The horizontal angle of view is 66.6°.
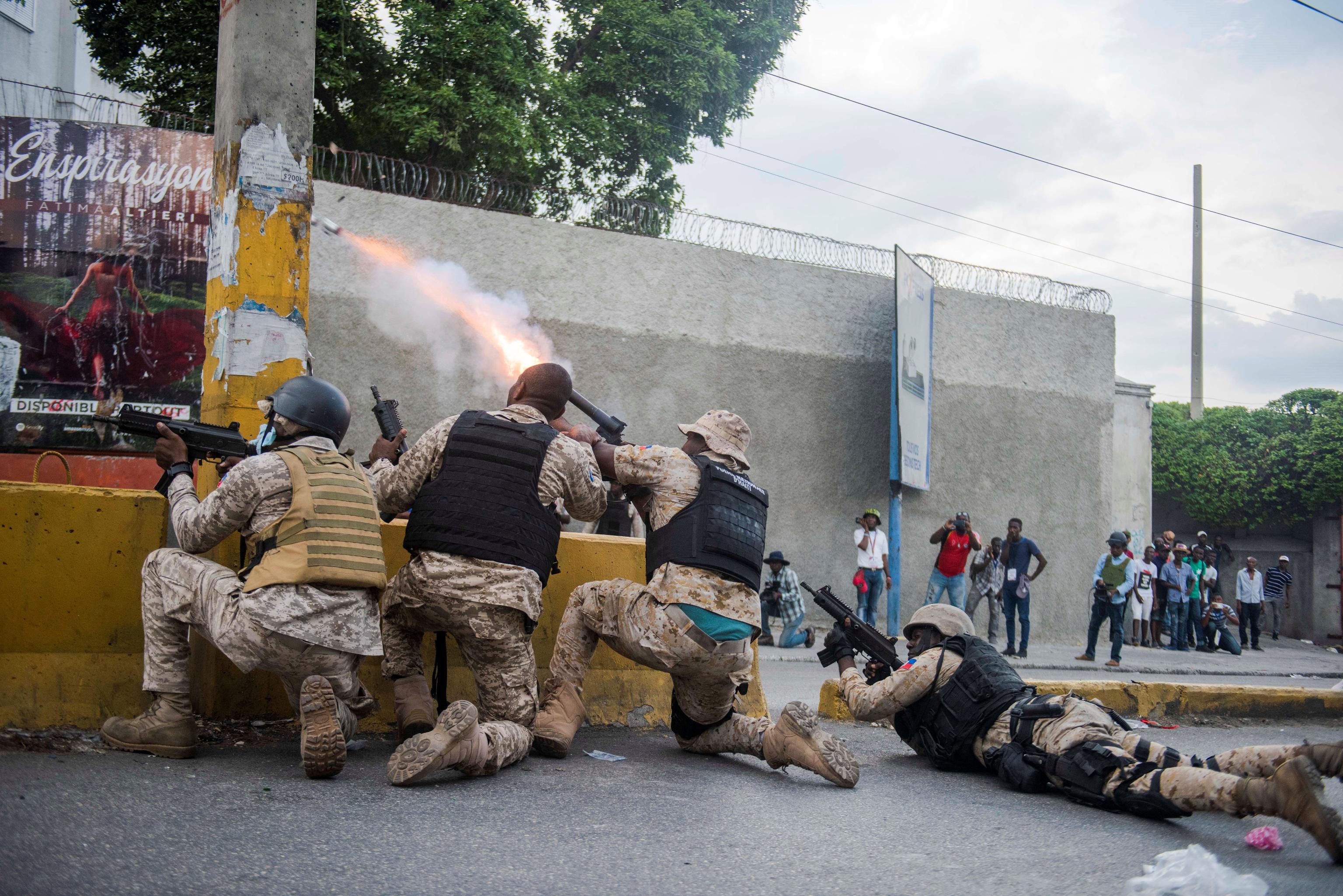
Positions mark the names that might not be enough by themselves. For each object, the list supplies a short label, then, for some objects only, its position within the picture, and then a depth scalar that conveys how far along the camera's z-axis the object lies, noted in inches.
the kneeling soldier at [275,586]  142.3
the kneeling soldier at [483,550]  157.8
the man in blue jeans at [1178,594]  604.7
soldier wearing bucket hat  165.3
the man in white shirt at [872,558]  495.5
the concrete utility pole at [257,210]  185.8
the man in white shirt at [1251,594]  672.4
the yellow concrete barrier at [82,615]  157.2
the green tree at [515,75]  555.8
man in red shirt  484.1
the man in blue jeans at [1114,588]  449.4
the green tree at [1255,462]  920.9
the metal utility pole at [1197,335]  1122.0
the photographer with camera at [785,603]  470.3
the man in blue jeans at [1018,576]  469.4
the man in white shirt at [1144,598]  613.9
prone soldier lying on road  132.3
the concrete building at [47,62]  453.4
